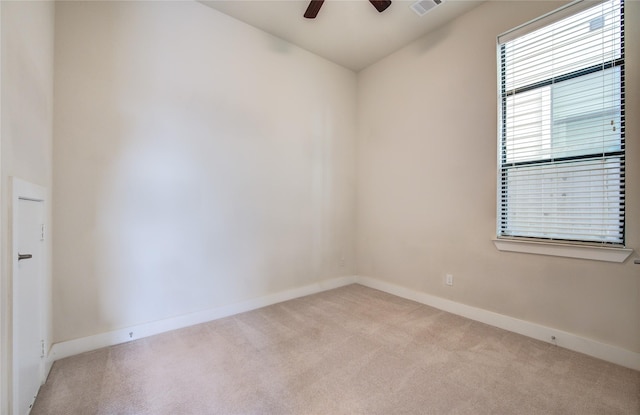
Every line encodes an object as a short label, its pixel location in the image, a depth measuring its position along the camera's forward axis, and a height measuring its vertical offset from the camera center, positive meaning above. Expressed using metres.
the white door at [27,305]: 1.30 -0.57
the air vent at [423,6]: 2.69 +2.05
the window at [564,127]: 2.07 +0.70
